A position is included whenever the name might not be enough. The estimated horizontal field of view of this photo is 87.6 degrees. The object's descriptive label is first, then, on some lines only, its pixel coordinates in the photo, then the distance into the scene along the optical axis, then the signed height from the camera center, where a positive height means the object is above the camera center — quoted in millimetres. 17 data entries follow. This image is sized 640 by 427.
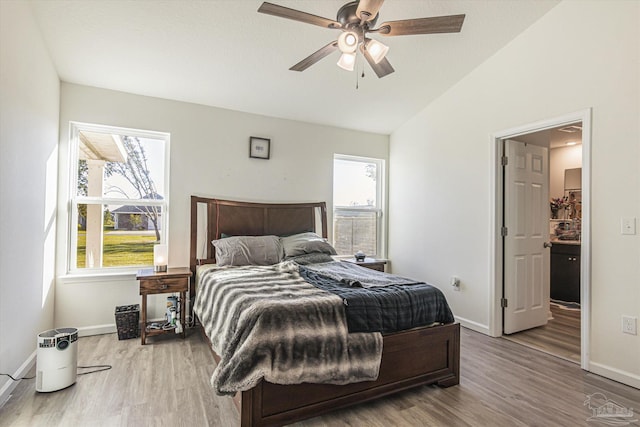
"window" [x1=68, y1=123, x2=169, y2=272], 3473 +175
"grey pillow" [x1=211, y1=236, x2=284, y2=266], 3465 -391
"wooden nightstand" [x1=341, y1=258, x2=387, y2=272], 4277 -618
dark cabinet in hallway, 4828 -796
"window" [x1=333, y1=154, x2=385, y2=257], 4820 +162
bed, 1866 -1071
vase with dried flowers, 5508 +215
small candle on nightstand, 3395 -459
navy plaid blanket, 2152 -593
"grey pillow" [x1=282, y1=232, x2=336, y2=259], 3766 -355
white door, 3588 -218
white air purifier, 2277 -1035
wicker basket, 3291 -1093
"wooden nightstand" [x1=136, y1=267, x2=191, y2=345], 3174 -707
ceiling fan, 2020 +1235
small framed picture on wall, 4152 +843
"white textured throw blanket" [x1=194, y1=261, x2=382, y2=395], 1821 -753
